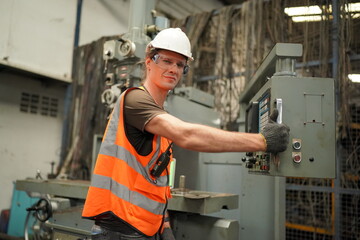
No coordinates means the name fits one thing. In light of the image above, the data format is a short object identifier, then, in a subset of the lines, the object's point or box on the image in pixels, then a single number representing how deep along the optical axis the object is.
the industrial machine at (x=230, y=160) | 1.45
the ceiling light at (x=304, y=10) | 2.65
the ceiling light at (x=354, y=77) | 2.98
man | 1.22
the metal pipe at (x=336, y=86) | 2.94
